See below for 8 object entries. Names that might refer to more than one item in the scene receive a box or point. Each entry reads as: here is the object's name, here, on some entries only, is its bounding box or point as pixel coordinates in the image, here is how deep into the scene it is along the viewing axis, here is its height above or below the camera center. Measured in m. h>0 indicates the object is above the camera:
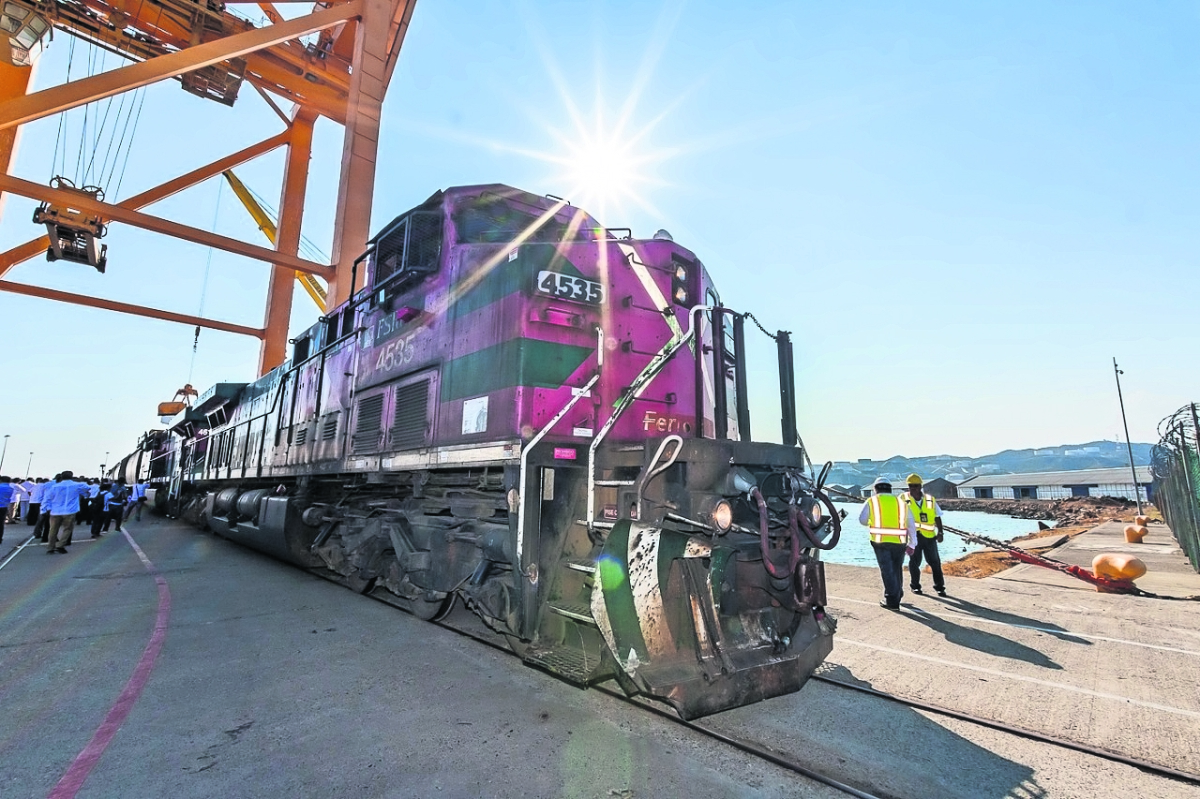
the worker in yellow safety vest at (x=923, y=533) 6.61 -0.50
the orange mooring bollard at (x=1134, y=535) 13.63 -1.03
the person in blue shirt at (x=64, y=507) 10.23 -0.31
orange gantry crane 12.26 +11.14
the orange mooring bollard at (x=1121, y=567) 6.76 -0.92
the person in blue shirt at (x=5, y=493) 11.67 -0.06
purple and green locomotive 2.73 +0.18
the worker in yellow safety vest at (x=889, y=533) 5.90 -0.45
